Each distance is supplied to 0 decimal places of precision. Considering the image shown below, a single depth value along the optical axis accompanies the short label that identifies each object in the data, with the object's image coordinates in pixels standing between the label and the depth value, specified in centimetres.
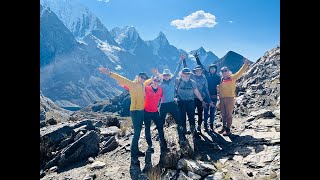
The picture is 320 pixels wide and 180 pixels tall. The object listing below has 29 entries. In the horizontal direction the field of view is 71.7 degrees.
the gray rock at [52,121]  1212
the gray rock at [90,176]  614
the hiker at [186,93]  700
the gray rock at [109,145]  804
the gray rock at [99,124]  1217
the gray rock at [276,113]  1005
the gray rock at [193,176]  536
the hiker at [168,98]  685
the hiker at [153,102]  652
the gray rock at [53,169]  722
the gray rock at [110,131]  999
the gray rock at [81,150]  750
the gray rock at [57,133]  888
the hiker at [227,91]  778
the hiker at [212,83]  792
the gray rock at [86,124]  958
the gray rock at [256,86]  1647
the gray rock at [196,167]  555
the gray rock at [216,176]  531
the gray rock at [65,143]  852
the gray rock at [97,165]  688
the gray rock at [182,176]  533
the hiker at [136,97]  636
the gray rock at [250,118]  1024
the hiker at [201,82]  758
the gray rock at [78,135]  854
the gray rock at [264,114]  1004
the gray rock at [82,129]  903
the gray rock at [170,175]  559
